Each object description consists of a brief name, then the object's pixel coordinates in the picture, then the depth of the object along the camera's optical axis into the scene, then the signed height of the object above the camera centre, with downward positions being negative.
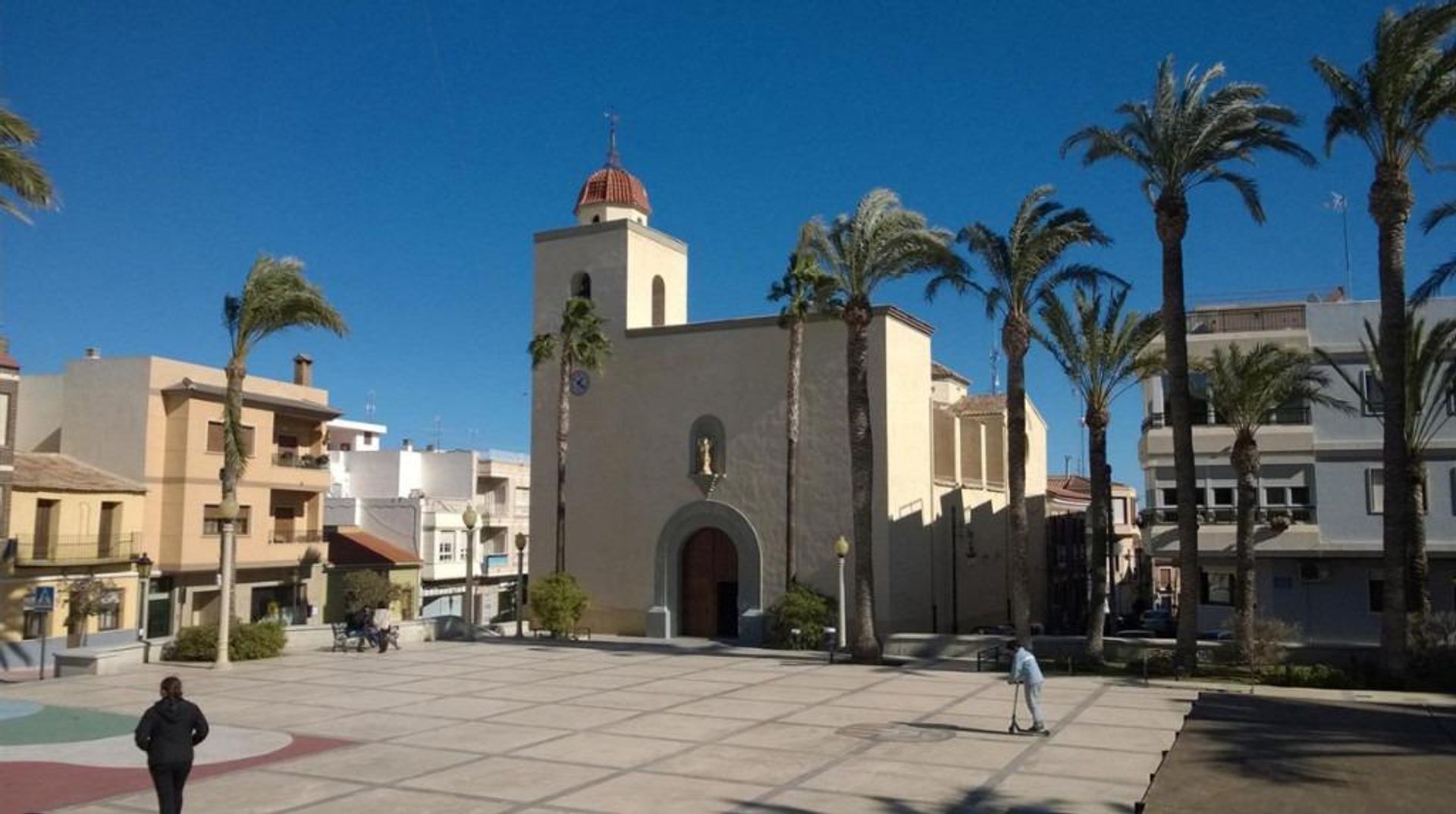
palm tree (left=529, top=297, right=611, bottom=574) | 36.69 +6.31
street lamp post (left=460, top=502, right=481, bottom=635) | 33.50 -0.20
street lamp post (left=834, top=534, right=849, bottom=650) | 29.39 -0.15
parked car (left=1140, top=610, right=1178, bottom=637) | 40.72 -2.92
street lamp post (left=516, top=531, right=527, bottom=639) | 35.03 -0.89
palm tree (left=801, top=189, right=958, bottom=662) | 28.22 +6.66
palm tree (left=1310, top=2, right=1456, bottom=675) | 21.94 +8.17
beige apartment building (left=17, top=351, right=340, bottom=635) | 38.38 +2.93
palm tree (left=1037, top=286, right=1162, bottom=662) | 29.66 +5.08
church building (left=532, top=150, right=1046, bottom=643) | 35.03 +2.75
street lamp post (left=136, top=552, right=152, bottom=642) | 27.56 -0.78
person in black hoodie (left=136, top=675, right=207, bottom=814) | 10.85 -1.96
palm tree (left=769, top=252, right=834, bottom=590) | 33.16 +6.65
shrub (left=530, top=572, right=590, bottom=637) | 34.75 -1.95
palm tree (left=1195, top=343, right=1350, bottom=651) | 25.48 +3.49
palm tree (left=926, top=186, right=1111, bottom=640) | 26.66 +6.43
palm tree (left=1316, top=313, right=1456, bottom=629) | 24.28 +3.67
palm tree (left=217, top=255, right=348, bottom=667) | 27.91 +5.61
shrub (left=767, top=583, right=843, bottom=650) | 32.28 -2.16
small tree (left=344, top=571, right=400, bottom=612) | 45.75 -2.09
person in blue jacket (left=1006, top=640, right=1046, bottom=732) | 17.02 -2.00
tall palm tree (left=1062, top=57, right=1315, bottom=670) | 23.80 +8.35
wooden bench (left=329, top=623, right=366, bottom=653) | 30.75 -2.70
